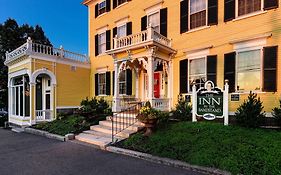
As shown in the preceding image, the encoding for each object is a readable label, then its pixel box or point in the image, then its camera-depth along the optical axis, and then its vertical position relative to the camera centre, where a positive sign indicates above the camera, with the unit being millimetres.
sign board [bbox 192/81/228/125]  7828 -686
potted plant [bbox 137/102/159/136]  8190 -1313
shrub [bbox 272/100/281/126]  7395 -1084
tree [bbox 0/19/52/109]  22438 +5508
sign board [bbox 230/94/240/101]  9305 -535
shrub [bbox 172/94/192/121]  9617 -1249
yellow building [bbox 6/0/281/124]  8766 +1663
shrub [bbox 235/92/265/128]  7371 -1038
